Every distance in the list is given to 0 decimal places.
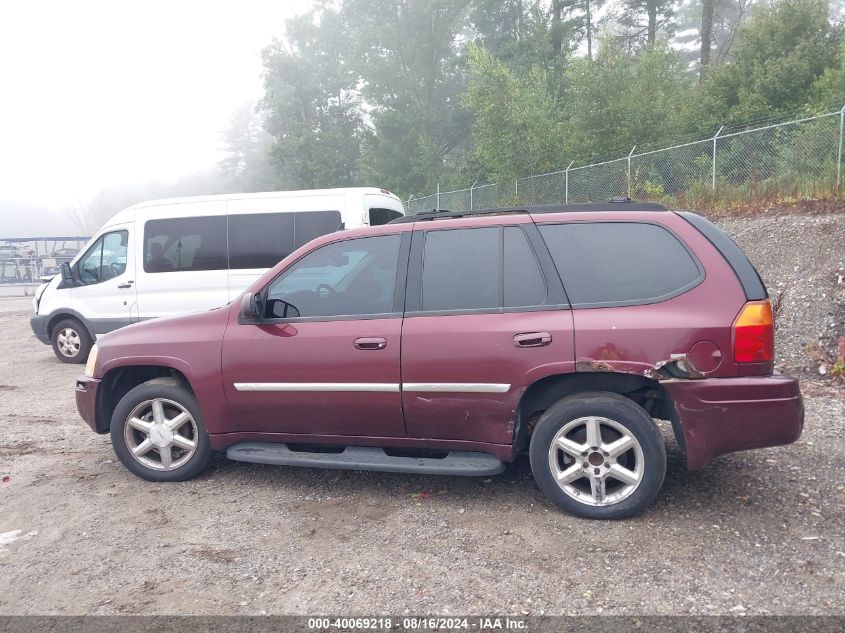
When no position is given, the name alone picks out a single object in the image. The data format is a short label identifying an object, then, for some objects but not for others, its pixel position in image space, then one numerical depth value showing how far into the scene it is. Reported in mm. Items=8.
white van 8680
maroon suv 3307
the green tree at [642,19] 31484
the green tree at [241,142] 76438
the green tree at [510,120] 18781
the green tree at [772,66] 17812
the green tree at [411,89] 34969
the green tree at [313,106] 42656
